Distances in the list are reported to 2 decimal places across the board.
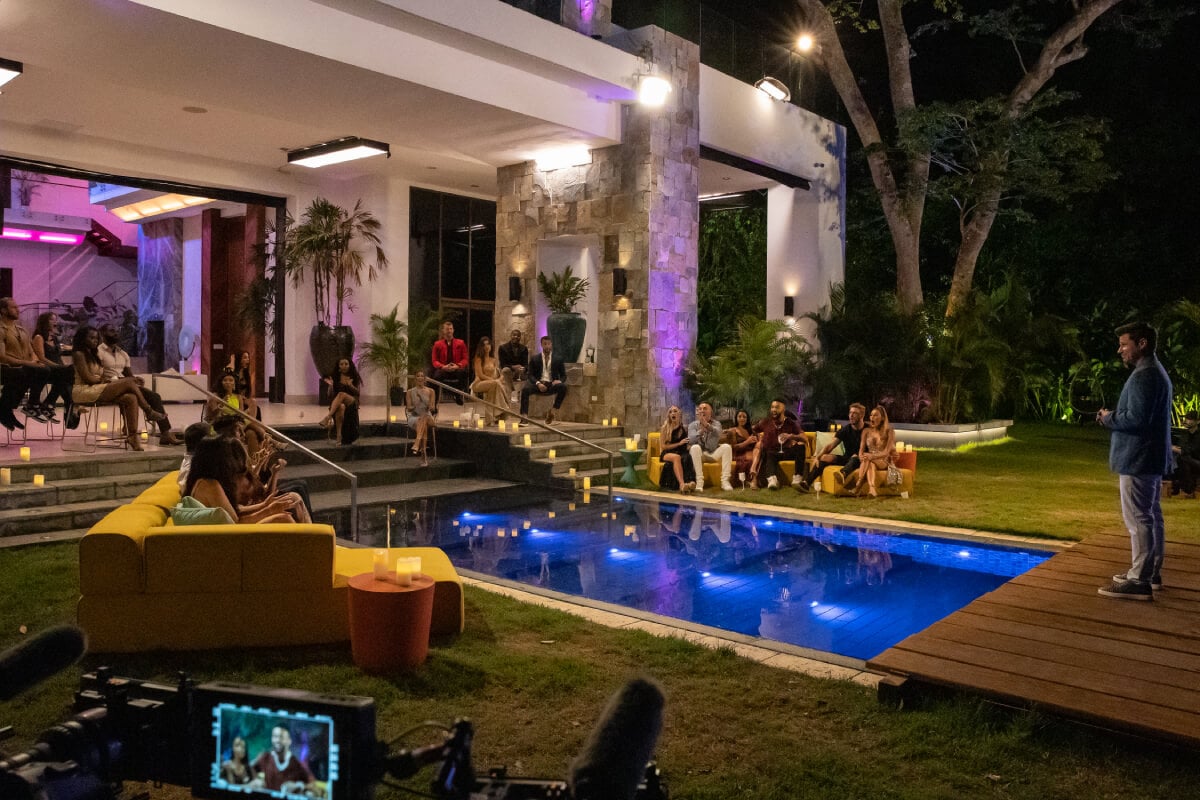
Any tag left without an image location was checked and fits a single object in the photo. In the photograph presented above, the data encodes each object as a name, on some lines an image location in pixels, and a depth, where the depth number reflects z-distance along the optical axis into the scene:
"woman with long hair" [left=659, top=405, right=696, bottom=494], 10.51
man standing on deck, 5.02
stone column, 12.53
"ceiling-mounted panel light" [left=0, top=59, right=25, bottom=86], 8.64
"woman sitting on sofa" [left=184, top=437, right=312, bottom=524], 5.04
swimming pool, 5.78
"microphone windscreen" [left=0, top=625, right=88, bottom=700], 1.28
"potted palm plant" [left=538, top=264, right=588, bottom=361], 13.38
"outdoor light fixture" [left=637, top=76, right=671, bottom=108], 11.88
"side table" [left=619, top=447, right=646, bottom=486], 10.93
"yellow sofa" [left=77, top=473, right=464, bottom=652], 4.59
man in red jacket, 13.51
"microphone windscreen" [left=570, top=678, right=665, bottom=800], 1.19
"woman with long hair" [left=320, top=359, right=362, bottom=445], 10.89
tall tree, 15.77
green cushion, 4.80
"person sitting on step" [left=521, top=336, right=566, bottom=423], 12.71
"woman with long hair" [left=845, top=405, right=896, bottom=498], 9.78
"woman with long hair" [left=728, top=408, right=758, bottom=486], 10.72
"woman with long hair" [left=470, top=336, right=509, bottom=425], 12.39
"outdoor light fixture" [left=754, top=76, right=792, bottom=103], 15.12
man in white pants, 10.49
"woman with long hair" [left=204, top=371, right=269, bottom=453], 8.80
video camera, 1.22
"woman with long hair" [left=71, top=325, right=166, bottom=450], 8.87
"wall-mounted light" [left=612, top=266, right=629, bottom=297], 12.76
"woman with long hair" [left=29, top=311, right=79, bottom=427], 9.14
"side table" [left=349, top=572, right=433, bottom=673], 4.28
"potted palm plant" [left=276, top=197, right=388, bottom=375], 14.29
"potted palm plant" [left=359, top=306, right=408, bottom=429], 14.58
